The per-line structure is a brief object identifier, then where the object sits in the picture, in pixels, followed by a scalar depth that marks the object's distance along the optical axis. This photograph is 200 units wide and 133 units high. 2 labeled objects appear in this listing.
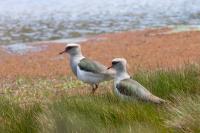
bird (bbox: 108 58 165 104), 16.58
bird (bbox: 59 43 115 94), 22.80
